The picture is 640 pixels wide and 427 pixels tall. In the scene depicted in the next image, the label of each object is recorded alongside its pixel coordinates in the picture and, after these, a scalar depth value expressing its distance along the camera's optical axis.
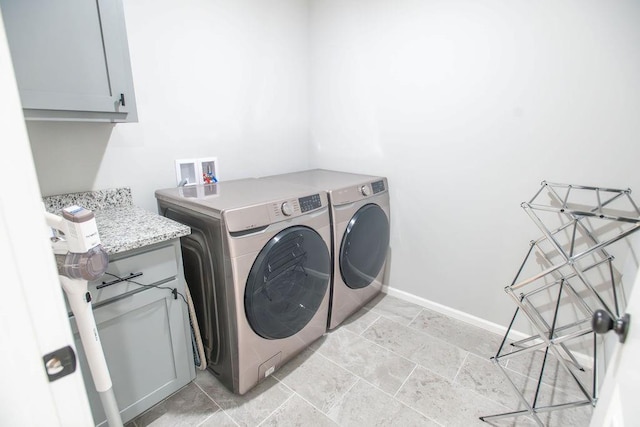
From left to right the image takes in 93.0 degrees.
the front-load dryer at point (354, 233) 1.78
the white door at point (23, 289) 0.39
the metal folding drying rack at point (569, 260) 1.33
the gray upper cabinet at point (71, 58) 1.02
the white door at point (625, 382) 0.51
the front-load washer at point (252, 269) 1.29
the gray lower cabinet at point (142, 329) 1.13
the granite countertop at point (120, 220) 1.14
